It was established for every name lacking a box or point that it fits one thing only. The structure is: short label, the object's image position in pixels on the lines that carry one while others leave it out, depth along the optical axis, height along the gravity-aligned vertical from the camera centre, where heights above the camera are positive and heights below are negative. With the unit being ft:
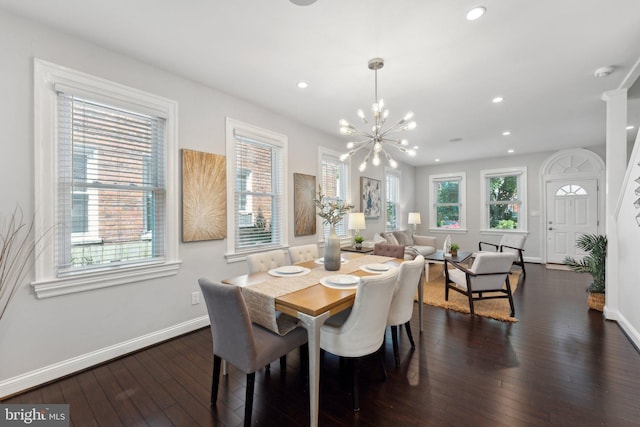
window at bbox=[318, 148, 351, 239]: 16.15 +2.02
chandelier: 8.32 +2.74
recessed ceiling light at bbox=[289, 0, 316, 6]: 6.21 +4.80
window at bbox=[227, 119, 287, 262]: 11.25 +1.06
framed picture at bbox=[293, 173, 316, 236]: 13.98 +0.44
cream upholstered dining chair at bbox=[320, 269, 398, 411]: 5.89 -2.57
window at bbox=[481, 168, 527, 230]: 22.74 +1.10
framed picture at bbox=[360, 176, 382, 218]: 19.20 +1.10
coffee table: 15.36 -2.68
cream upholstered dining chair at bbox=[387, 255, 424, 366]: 7.45 -2.36
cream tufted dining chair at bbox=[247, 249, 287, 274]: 9.09 -1.68
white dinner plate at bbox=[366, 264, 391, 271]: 8.55 -1.75
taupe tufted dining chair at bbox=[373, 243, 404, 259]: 12.28 -1.75
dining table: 5.38 -1.89
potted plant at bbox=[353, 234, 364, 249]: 16.81 -1.77
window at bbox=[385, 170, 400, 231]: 23.65 +1.21
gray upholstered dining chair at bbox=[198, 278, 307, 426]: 5.26 -2.66
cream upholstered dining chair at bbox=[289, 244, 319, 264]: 10.77 -1.65
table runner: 6.04 -1.91
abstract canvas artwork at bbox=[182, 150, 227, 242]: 9.65 +0.62
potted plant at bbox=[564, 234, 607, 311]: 11.23 -2.35
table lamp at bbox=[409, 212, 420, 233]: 23.86 -0.53
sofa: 18.48 -2.30
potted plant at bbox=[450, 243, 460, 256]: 16.20 -2.25
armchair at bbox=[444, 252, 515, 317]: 10.83 -2.57
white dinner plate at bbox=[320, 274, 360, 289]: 6.91 -1.80
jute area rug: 11.28 -4.21
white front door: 20.06 -0.22
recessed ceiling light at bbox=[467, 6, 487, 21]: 6.48 +4.80
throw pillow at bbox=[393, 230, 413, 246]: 21.59 -2.06
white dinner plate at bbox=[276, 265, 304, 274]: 8.28 -1.76
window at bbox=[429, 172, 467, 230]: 25.61 +1.02
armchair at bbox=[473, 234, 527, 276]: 18.61 -2.35
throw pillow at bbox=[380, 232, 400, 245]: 19.51 -1.86
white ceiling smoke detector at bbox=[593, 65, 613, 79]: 9.19 +4.79
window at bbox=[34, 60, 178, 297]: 7.07 +0.94
